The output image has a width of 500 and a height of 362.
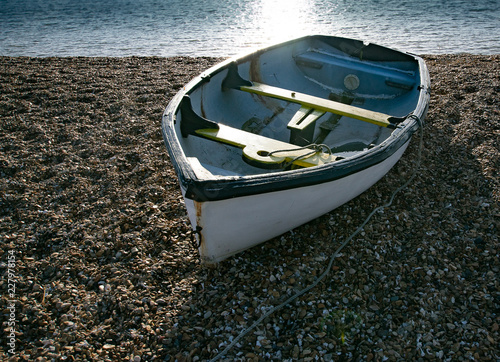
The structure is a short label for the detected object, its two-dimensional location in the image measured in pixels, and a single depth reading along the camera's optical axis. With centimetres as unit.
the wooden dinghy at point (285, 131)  333
